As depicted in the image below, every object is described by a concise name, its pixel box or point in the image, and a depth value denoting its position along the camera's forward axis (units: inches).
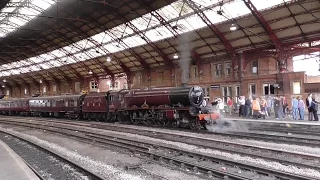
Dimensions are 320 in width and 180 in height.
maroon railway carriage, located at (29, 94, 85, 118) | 1073.6
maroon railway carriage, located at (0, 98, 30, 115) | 1492.4
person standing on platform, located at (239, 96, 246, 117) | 840.6
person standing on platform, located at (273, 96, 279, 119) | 778.3
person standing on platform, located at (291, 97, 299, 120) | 712.1
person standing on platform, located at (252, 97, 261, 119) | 789.9
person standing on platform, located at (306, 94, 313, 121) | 663.4
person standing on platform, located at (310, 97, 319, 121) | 661.7
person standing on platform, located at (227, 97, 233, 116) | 966.4
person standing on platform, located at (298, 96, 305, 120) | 711.7
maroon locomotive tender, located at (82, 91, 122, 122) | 852.0
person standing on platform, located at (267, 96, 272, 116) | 851.4
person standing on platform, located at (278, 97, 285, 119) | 773.3
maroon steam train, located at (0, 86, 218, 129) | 647.1
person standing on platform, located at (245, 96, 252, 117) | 827.4
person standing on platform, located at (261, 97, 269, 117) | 830.6
